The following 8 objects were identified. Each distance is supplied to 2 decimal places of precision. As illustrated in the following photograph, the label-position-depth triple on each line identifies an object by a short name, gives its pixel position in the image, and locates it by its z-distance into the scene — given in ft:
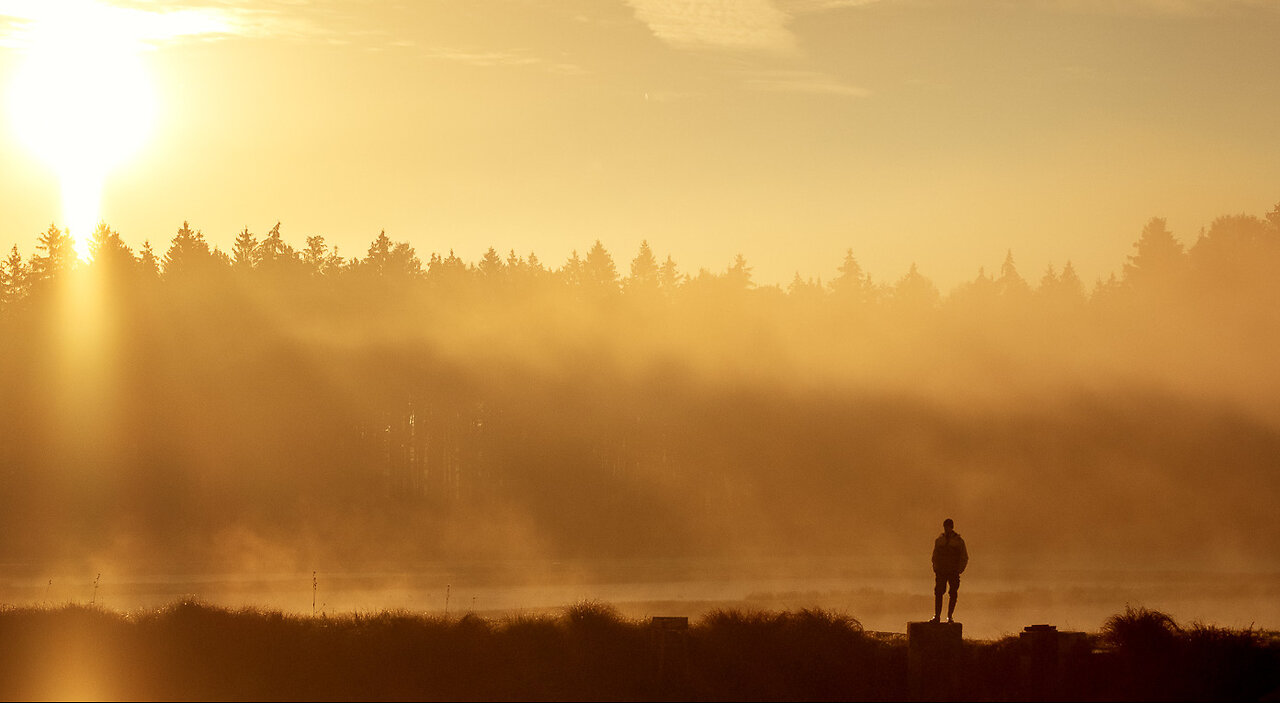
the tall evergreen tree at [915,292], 568.12
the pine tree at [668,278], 534.78
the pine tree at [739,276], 543.80
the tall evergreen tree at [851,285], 564.71
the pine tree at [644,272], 525.75
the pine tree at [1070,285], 558.15
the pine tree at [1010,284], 568.41
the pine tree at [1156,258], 528.63
